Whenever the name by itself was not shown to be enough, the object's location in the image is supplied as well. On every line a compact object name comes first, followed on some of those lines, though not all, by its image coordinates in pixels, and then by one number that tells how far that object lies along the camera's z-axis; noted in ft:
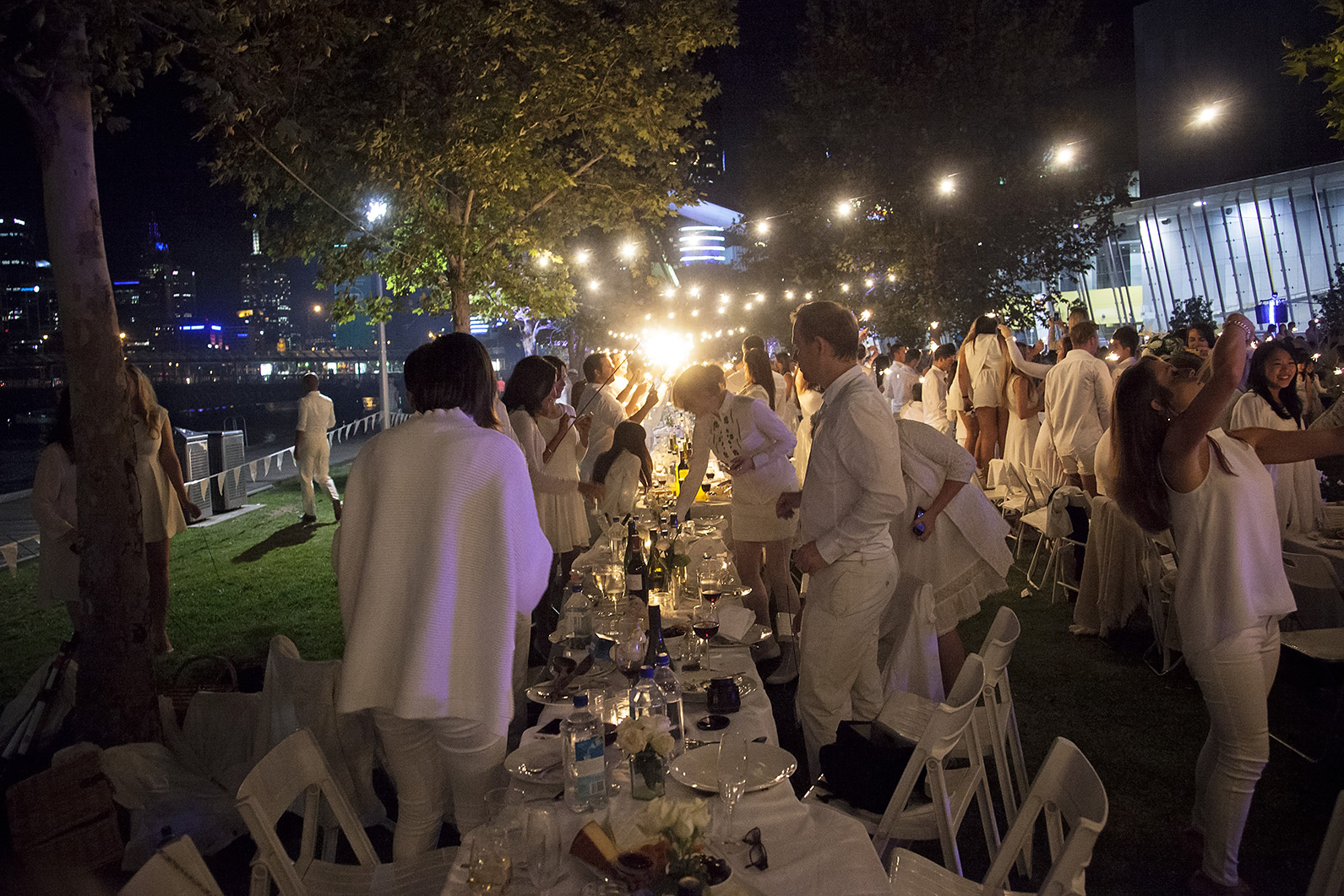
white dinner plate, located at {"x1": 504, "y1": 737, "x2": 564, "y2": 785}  7.89
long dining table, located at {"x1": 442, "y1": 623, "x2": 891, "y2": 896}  6.32
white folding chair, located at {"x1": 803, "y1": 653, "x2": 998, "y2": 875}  8.30
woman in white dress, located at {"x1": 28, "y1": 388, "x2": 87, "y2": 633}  17.24
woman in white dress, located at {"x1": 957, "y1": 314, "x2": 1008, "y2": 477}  35.09
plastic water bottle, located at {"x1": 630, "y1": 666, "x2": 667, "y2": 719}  8.53
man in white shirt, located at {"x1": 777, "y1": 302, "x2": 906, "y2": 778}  10.58
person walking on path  37.17
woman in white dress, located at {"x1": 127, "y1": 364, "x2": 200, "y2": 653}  20.16
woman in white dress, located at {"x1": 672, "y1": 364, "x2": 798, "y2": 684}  17.88
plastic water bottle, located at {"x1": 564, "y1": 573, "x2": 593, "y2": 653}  11.68
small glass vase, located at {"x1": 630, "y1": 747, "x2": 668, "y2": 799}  7.34
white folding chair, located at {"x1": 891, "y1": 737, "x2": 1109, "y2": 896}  5.89
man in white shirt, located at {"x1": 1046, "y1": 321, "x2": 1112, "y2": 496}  26.50
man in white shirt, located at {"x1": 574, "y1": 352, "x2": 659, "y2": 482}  22.59
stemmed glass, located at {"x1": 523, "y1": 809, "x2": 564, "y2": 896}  6.16
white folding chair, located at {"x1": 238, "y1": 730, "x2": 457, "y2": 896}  7.20
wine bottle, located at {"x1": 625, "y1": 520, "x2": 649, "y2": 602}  12.91
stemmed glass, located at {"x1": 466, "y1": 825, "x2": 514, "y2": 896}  6.17
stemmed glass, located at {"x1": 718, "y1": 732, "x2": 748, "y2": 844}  7.10
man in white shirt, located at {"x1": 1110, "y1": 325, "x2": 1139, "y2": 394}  30.48
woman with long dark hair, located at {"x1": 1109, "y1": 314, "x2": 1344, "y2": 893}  9.45
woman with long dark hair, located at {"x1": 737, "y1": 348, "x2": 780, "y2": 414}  25.26
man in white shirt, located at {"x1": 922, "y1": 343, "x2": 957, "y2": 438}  42.52
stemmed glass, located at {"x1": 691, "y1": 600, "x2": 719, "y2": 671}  10.62
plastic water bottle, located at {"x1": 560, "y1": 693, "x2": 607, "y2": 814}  7.27
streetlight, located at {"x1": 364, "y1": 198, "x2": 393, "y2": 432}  54.08
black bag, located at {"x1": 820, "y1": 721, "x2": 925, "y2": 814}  9.70
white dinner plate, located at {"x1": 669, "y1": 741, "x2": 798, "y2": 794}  7.48
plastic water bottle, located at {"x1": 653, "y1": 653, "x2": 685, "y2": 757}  8.40
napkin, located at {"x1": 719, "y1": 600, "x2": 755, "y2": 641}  11.77
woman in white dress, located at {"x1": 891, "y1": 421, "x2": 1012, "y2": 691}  13.39
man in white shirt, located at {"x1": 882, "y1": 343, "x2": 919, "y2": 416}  51.93
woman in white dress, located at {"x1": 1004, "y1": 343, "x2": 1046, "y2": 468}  33.86
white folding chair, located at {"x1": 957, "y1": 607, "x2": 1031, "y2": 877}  10.23
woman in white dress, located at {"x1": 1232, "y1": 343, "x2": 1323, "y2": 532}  17.88
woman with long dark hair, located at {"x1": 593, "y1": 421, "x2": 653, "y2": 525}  19.34
